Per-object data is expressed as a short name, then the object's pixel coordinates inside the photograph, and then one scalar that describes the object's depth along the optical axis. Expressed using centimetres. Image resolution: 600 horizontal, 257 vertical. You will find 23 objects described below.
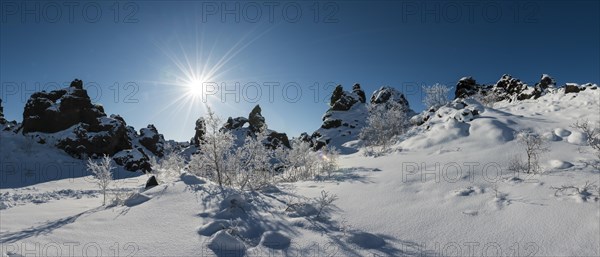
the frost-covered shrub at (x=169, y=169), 2237
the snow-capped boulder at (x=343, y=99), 6681
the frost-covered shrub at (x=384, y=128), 3053
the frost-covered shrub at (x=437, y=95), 4641
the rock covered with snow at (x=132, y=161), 4056
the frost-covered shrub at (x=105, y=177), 1157
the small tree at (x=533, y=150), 919
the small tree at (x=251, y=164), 1207
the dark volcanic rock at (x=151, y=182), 1123
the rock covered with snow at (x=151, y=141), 5816
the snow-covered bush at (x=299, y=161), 1617
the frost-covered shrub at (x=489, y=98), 3918
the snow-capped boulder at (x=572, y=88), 2480
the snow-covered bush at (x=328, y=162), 1583
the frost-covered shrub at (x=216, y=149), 1196
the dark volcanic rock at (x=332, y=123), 6247
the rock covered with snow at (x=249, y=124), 5586
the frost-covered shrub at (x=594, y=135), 890
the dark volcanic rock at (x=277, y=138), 5165
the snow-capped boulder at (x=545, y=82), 3394
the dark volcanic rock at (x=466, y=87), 5291
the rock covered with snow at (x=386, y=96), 6659
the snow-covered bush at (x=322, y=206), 738
